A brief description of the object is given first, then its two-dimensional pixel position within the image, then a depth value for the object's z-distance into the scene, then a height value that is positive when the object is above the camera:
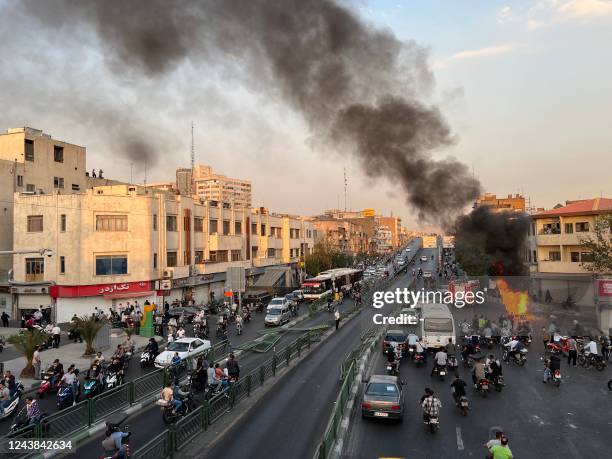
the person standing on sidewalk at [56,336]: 28.70 -4.47
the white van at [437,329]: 25.53 -4.19
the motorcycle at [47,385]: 19.00 -4.95
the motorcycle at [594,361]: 22.05 -5.35
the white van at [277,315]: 36.66 -4.66
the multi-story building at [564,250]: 46.31 -0.09
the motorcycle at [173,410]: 15.09 -4.87
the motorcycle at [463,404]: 16.09 -5.23
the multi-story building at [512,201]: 126.53 +13.39
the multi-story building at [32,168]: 43.75 +9.66
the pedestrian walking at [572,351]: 23.06 -5.02
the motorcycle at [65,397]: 17.11 -4.89
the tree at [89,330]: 25.92 -3.76
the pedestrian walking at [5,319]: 35.59 -4.16
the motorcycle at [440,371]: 20.75 -5.25
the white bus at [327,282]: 51.19 -3.13
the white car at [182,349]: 22.45 -4.48
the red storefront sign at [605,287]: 29.61 -2.51
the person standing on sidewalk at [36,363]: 21.73 -4.65
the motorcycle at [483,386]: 18.20 -5.24
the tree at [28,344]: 21.48 -3.71
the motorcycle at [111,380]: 18.72 -4.76
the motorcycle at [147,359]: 23.48 -4.94
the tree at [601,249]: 39.19 -0.12
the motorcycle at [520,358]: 23.04 -5.29
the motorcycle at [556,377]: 19.61 -5.35
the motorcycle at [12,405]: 16.15 -4.93
